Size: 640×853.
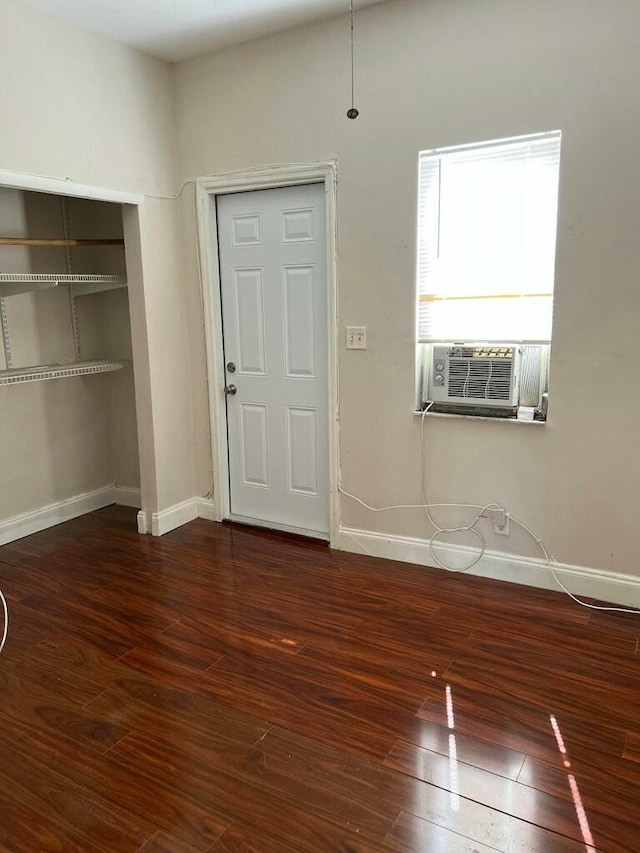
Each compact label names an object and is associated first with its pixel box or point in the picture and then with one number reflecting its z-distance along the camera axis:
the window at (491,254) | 2.95
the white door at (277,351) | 3.65
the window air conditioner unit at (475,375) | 3.10
